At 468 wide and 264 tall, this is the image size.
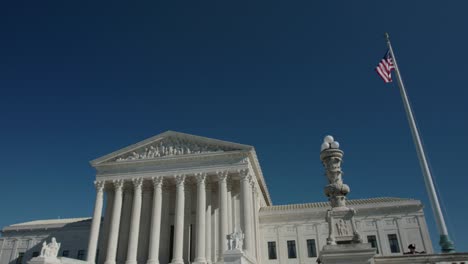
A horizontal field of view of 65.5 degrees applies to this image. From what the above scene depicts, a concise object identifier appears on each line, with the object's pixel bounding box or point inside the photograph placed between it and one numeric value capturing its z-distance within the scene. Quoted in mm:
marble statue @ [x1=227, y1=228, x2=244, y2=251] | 30031
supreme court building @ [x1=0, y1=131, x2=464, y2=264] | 43594
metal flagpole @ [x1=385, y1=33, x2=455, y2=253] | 14427
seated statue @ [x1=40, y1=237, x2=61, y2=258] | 31978
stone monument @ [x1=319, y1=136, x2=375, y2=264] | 10852
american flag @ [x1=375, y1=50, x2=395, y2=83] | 21703
